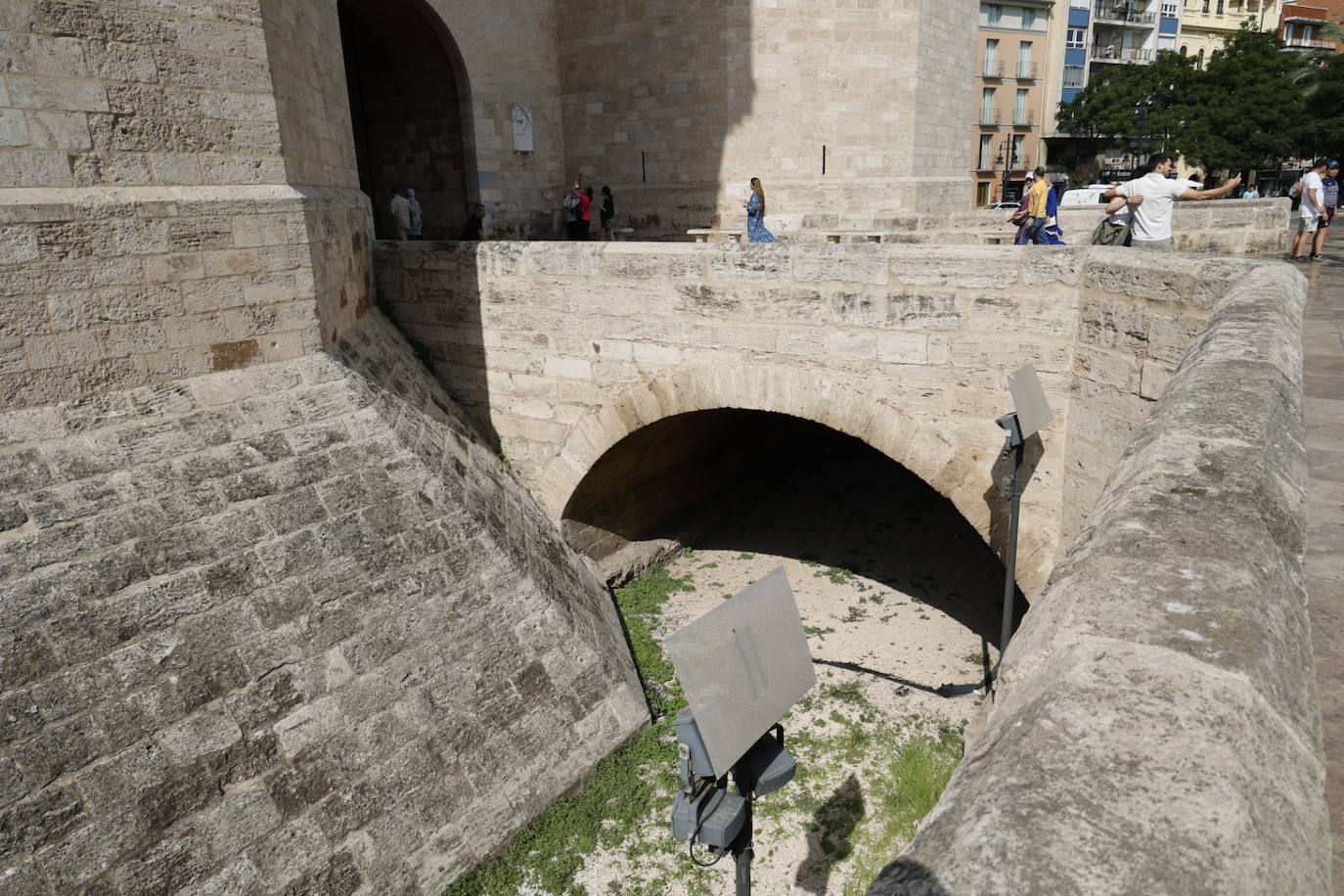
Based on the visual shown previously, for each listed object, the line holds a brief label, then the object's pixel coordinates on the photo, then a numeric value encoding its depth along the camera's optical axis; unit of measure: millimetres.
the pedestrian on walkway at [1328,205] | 9070
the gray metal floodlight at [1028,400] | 4938
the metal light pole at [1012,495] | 4988
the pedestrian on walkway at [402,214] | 12250
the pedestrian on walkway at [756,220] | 10623
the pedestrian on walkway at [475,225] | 12188
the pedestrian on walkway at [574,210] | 13109
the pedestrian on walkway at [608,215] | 13852
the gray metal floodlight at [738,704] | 2639
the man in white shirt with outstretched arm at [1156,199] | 6355
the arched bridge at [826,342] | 5141
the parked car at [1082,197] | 17359
